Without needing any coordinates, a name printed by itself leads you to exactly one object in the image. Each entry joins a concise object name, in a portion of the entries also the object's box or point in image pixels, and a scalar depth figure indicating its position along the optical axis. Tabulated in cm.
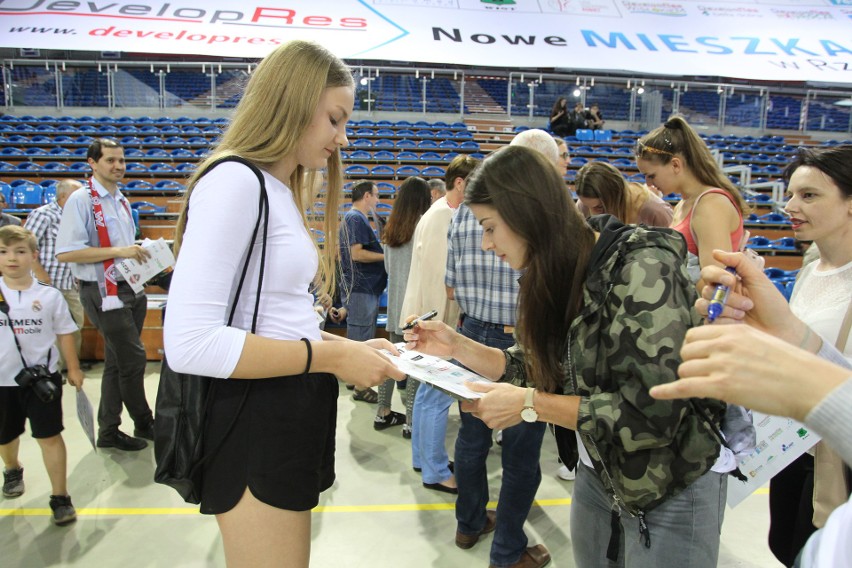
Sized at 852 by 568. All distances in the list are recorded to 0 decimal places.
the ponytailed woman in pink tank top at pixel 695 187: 212
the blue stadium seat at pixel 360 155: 1079
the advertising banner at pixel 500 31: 971
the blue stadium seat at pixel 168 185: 907
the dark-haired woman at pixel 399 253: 369
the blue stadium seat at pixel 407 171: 1011
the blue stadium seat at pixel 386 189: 928
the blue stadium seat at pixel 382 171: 1010
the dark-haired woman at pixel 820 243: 152
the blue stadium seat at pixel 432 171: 995
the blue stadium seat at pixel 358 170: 999
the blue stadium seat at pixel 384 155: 1087
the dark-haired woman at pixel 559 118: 1252
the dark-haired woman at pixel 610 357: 107
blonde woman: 97
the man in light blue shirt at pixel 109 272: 320
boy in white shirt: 262
